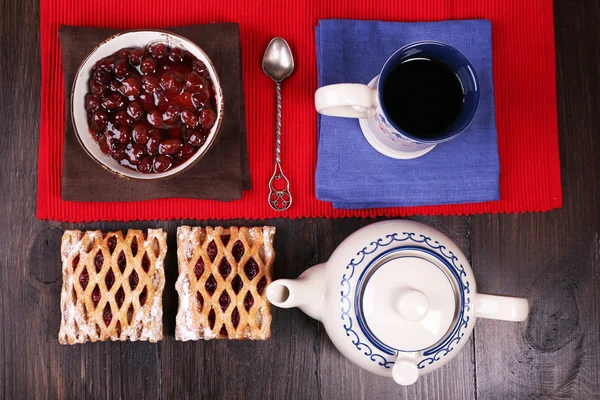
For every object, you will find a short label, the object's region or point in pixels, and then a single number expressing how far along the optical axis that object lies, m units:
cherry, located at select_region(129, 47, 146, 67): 0.60
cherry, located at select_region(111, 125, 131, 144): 0.59
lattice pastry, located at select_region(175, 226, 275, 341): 0.66
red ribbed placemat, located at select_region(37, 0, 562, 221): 0.69
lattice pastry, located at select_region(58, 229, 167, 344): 0.66
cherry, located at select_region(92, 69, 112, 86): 0.59
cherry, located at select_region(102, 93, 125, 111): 0.59
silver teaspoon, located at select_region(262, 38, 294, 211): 0.68
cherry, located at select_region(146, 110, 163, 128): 0.58
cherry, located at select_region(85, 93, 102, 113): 0.59
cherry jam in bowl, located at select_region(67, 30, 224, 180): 0.59
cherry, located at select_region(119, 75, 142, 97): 0.58
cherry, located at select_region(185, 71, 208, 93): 0.59
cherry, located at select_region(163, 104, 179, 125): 0.58
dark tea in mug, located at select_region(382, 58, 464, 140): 0.56
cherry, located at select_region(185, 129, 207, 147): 0.59
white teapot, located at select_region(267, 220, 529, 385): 0.50
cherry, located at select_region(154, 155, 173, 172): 0.58
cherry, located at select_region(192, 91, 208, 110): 0.58
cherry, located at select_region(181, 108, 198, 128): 0.58
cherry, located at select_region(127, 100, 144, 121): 0.58
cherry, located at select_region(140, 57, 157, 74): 0.59
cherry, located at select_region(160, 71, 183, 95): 0.58
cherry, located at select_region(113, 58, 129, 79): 0.59
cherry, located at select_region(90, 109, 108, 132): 0.59
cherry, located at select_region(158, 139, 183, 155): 0.58
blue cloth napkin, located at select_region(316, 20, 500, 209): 0.66
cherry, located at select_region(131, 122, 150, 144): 0.58
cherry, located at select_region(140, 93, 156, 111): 0.59
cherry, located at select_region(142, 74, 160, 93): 0.58
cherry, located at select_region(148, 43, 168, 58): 0.60
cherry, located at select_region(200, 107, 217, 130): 0.58
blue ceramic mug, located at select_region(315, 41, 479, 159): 0.53
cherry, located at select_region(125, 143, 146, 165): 0.59
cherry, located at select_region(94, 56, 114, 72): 0.59
